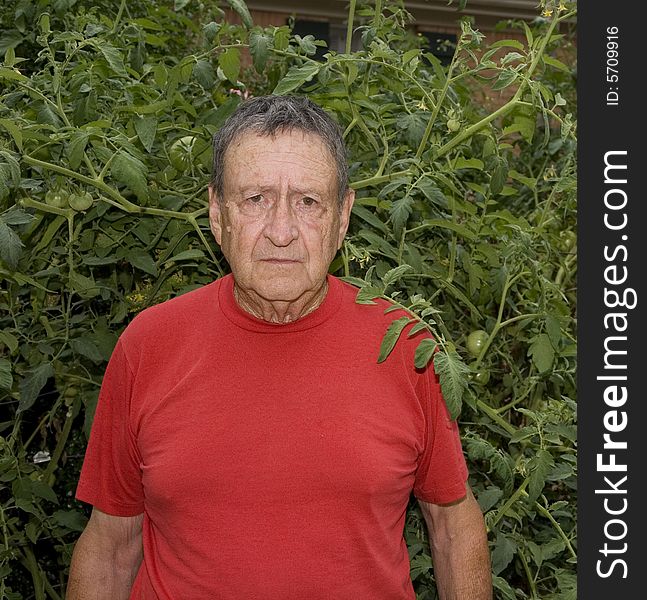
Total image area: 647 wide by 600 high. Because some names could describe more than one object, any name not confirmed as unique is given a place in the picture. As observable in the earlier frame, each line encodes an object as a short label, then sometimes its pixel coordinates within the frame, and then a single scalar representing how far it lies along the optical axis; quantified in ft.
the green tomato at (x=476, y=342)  6.43
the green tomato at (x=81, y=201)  5.91
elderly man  4.89
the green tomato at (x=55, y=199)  5.95
